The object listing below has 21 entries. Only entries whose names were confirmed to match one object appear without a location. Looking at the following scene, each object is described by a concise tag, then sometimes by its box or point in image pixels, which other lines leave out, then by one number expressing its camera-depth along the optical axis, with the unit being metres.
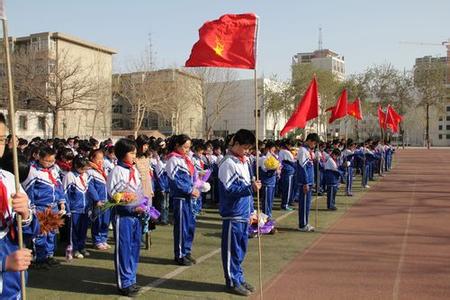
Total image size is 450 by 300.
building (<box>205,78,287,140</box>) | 72.00
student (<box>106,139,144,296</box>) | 5.70
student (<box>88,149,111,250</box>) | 7.88
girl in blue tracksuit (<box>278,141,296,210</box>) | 12.92
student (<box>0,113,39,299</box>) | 2.92
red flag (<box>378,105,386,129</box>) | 25.30
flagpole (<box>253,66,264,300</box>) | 5.54
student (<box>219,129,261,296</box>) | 5.86
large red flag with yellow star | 6.16
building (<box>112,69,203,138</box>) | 40.97
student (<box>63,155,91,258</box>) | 7.58
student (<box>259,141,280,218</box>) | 10.78
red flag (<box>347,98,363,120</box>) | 19.38
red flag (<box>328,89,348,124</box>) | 15.49
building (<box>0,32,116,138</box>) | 33.38
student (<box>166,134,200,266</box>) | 7.06
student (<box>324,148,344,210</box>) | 12.66
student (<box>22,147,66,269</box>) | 6.84
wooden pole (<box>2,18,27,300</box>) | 2.74
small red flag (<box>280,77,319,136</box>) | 10.16
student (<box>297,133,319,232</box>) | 9.71
